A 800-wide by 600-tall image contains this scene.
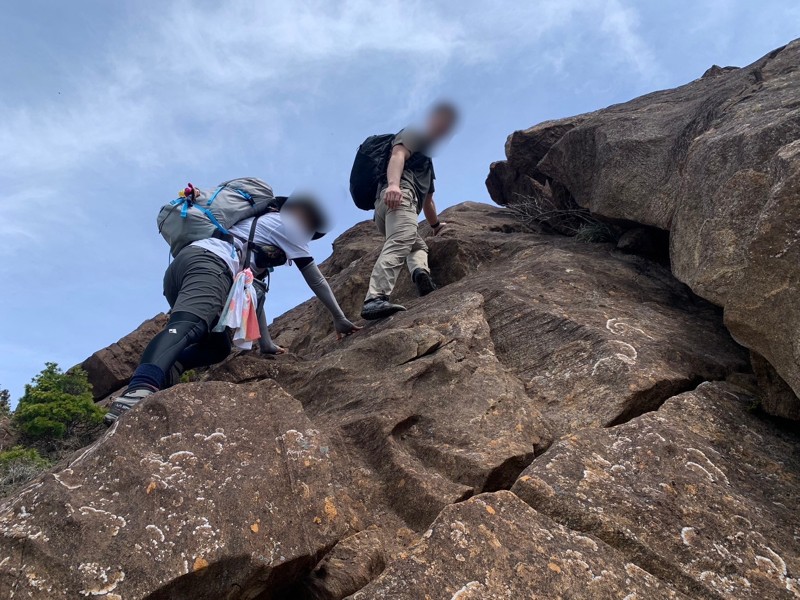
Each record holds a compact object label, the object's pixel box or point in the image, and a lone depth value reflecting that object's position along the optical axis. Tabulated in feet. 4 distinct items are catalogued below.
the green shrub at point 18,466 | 26.86
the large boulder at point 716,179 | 17.53
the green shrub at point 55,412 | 36.70
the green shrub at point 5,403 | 44.74
